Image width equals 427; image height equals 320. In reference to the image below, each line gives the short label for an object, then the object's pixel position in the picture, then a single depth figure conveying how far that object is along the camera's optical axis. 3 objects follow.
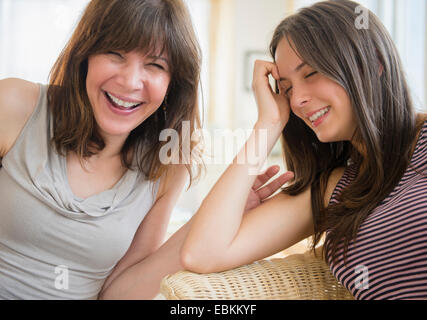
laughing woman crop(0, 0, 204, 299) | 1.04
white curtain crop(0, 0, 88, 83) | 4.26
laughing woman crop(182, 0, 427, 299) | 0.93
